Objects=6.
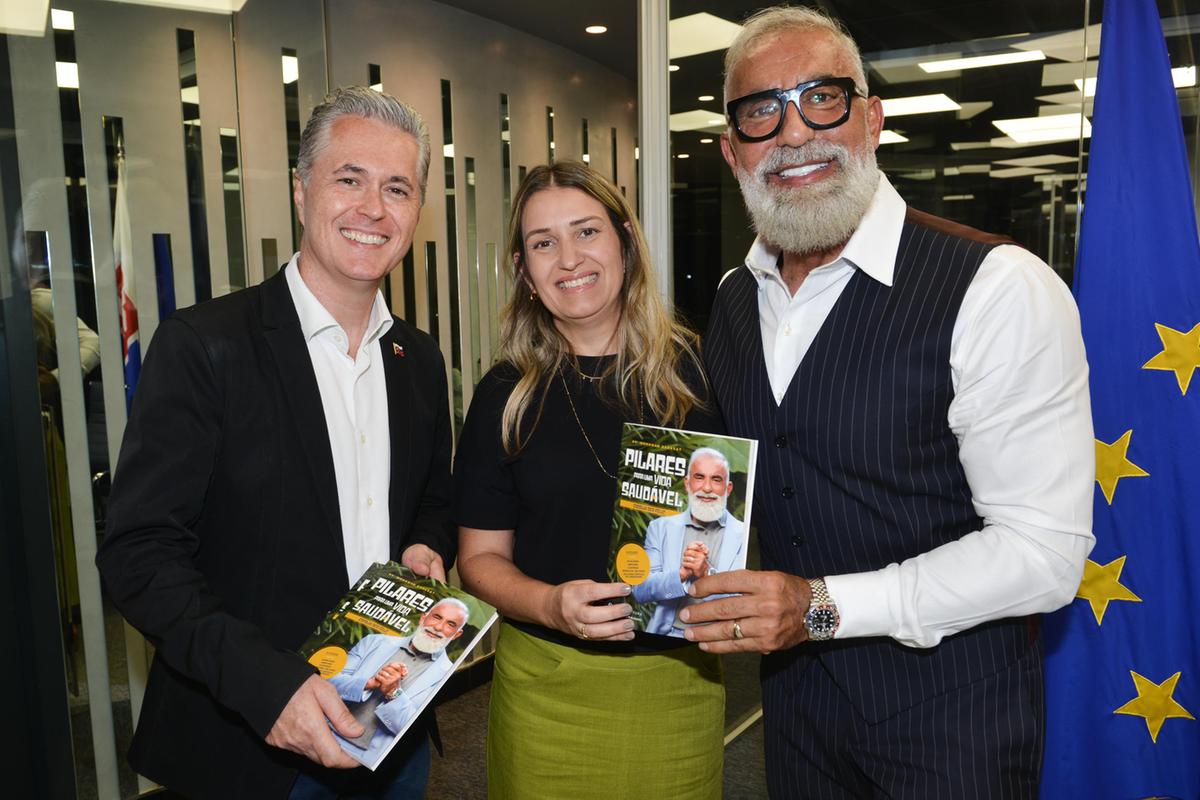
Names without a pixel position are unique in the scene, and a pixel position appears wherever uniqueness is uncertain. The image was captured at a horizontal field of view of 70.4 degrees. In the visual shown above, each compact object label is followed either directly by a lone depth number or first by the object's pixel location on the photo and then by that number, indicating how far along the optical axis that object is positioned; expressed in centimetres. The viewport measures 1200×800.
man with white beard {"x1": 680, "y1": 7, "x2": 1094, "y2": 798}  141
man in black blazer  143
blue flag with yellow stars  232
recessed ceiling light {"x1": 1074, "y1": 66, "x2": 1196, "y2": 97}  284
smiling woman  185
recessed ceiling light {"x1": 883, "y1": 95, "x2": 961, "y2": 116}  317
